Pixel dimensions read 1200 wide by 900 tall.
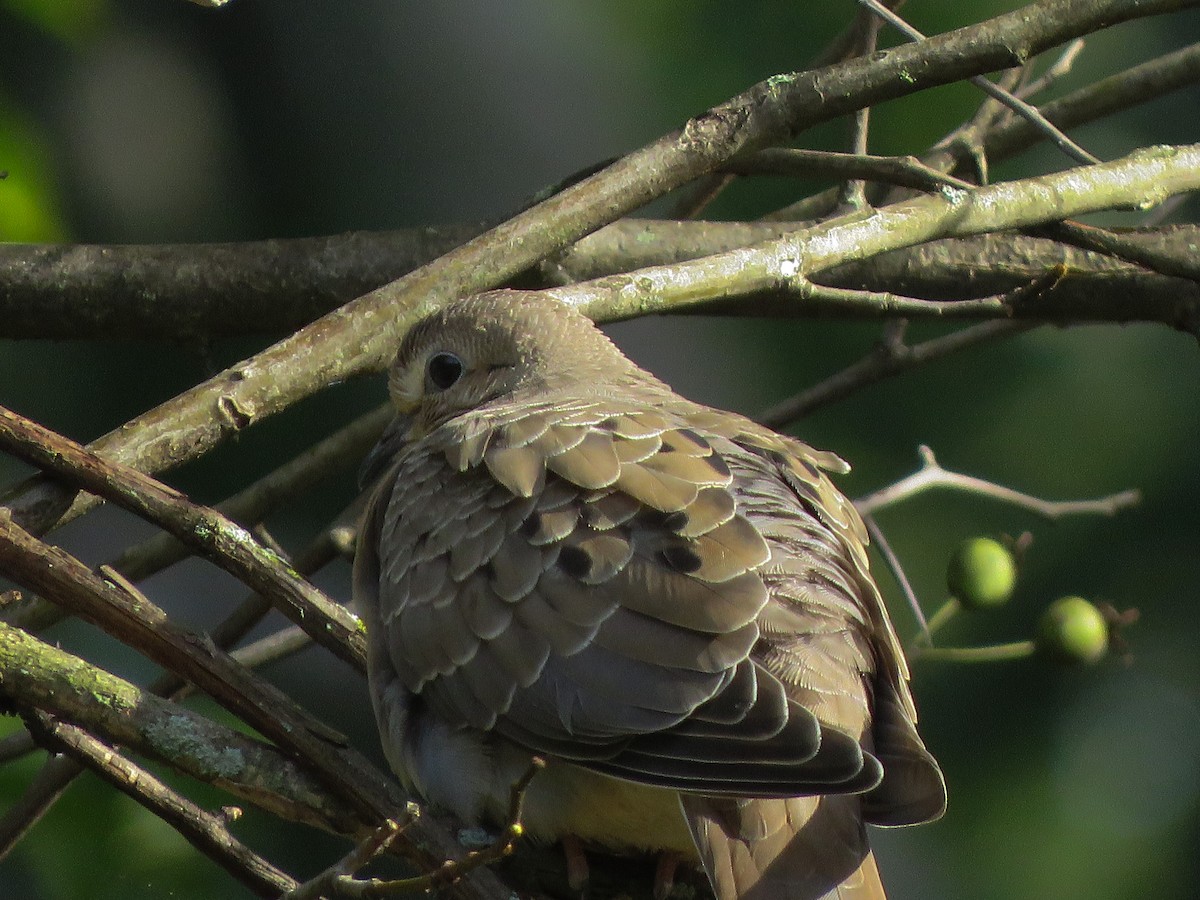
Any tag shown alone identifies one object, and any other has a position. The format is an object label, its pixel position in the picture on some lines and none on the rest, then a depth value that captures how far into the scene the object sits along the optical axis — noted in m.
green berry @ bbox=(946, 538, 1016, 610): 6.69
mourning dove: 4.02
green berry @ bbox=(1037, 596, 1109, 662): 6.66
